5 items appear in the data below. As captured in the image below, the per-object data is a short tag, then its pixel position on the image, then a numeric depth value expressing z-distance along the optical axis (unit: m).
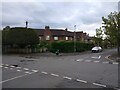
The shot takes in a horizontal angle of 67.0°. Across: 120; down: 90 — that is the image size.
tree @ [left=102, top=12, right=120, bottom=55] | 14.78
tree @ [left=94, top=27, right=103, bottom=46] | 26.13
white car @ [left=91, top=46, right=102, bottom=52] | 20.98
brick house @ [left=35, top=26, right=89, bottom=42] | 29.91
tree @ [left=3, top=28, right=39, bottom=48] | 17.25
